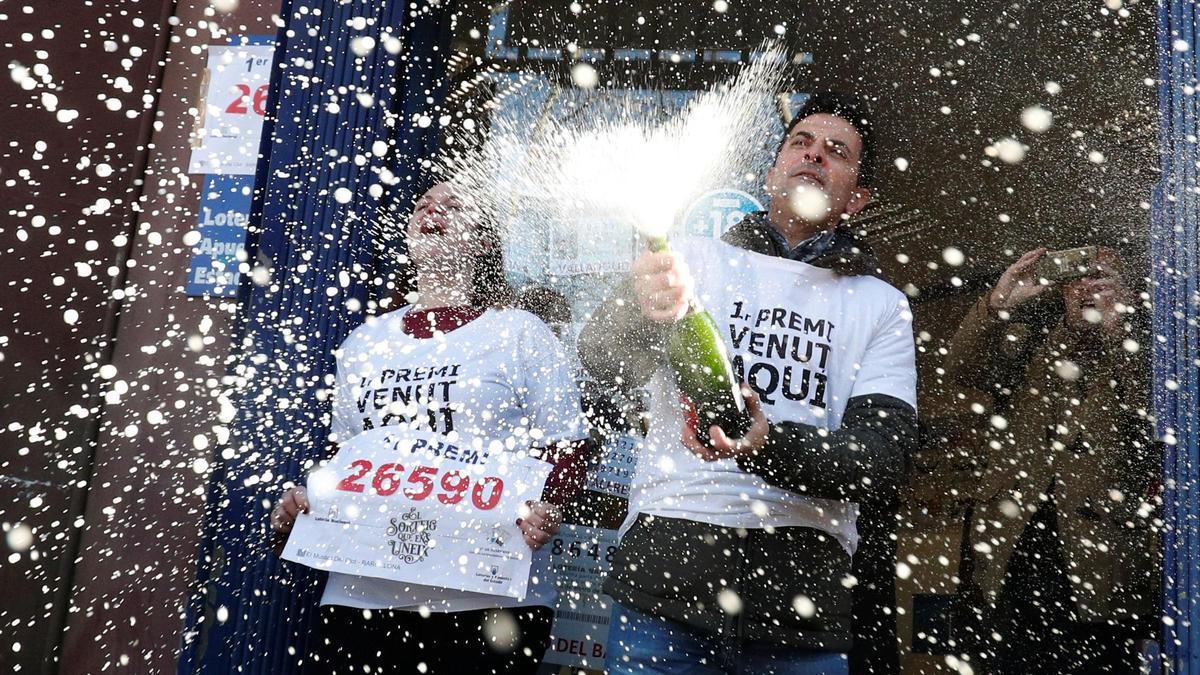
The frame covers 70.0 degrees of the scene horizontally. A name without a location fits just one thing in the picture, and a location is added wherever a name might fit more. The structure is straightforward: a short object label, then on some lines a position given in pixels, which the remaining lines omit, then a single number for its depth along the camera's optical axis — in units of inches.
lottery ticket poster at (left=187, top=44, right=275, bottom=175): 145.6
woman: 87.8
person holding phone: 113.9
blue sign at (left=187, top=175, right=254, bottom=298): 143.2
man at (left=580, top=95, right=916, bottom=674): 78.1
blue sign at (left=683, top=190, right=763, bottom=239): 137.7
